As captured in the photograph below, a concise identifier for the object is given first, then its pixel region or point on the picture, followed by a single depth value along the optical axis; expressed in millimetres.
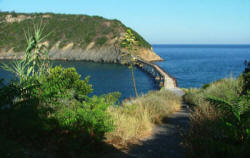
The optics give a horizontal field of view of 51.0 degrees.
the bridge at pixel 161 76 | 28484
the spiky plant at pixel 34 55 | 8289
